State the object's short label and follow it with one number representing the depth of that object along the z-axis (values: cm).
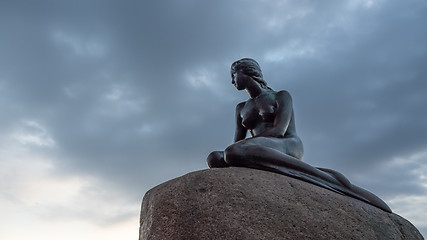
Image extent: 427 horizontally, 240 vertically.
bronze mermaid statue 409
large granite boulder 303
